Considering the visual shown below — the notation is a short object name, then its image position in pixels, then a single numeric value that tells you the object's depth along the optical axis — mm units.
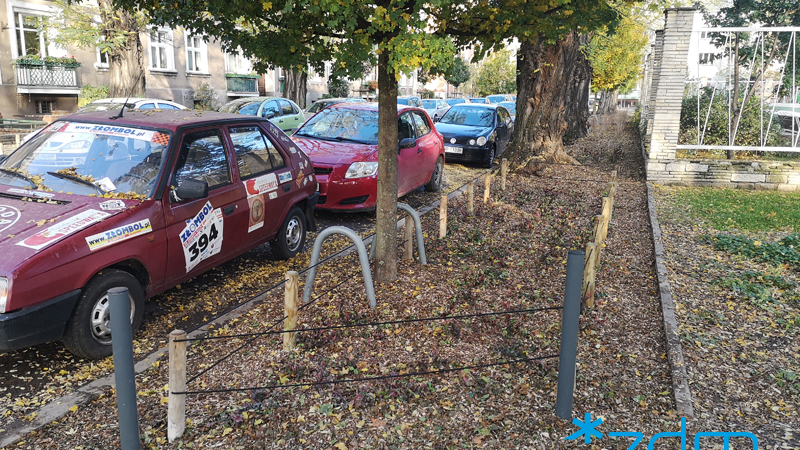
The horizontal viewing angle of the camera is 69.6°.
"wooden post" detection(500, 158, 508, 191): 11422
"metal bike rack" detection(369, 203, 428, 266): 6265
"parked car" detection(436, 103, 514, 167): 15352
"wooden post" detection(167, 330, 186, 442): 3248
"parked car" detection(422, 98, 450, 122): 33081
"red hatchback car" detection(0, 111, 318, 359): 3816
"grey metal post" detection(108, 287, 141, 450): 2881
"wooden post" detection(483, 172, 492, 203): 9875
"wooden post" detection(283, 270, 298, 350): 4266
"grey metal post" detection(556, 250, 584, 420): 3543
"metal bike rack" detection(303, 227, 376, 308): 5059
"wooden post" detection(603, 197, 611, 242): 7338
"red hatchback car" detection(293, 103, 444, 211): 8648
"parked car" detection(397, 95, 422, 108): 30059
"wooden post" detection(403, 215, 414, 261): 6516
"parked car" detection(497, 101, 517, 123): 31119
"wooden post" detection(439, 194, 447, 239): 7602
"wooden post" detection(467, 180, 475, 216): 9036
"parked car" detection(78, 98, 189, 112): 13879
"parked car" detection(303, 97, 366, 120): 22219
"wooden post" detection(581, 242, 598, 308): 5141
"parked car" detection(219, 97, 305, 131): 17828
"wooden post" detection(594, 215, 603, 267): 6277
